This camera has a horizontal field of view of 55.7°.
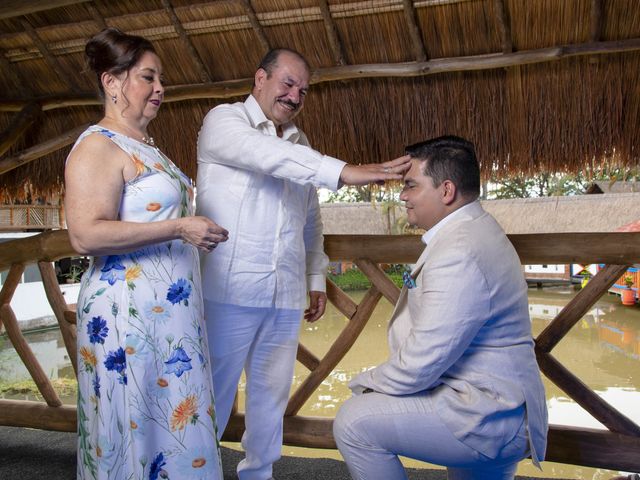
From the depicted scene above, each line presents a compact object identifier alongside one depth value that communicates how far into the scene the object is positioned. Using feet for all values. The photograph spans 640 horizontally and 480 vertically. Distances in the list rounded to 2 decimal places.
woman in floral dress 4.22
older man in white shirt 5.31
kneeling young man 4.24
